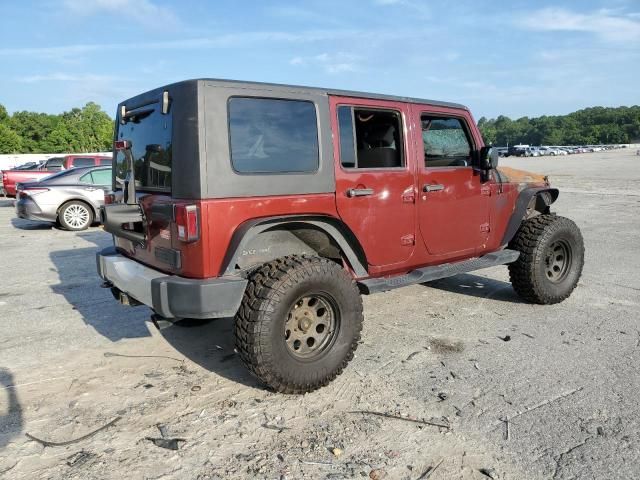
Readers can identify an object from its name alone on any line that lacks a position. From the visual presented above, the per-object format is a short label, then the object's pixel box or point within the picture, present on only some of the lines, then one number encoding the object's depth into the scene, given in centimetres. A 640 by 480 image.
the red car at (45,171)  1660
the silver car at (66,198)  1089
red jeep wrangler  312
